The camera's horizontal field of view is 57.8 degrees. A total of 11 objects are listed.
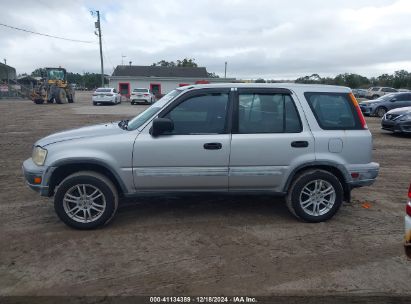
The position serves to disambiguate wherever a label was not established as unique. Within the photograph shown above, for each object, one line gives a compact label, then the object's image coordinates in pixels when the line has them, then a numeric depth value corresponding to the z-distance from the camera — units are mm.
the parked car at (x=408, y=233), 3123
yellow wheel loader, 33281
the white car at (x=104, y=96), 32656
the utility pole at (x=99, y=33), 45344
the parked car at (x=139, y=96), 34719
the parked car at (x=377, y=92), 41875
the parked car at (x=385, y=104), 19984
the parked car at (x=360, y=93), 48922
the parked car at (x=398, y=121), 13445
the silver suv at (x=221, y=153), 4582
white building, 48844
